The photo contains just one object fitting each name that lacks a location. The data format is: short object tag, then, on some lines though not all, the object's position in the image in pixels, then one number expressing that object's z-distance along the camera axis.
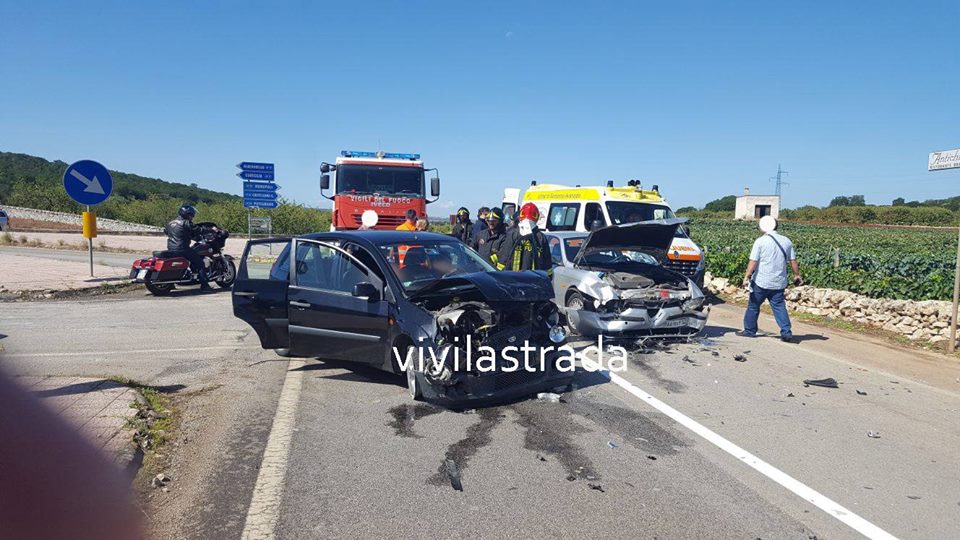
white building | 78.56
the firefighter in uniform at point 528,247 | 8.89
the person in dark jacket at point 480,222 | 13.24
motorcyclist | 13.61
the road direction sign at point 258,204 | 17.28
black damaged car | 5.82
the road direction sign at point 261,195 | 17.31
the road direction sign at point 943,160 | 8.85
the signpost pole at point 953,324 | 9.06
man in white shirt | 9.78
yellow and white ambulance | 13.28
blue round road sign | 13.02
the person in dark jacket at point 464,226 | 14.05
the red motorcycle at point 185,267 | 13.18
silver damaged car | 8.60
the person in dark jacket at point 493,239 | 9.75
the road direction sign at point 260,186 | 17.20
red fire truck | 15.74
